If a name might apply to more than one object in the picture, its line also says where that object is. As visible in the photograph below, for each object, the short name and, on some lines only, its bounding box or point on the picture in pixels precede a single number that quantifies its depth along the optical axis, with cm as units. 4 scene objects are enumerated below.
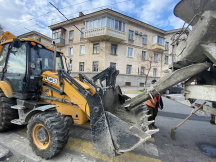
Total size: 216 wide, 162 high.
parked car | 1599
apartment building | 1820
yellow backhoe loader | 208
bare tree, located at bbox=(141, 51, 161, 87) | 2352
